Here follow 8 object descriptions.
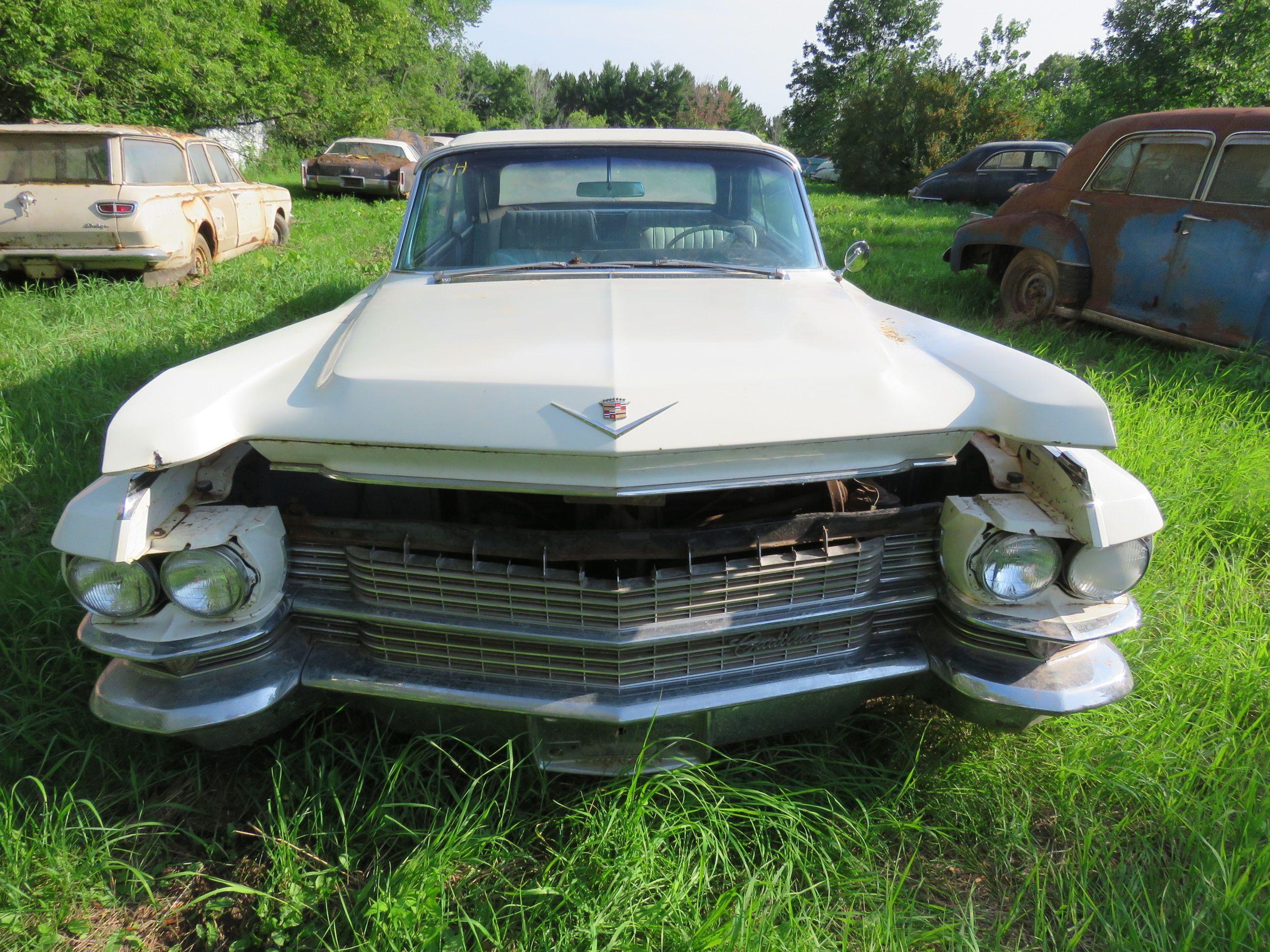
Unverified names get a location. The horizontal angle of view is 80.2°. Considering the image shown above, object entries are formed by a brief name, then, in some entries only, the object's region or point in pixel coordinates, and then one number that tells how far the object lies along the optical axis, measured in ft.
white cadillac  5.02
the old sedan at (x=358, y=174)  45.91
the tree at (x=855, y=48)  113.29
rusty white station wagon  19.21
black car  42.70
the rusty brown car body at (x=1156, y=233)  15.30
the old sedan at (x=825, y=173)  77.41
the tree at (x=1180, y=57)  53.06
